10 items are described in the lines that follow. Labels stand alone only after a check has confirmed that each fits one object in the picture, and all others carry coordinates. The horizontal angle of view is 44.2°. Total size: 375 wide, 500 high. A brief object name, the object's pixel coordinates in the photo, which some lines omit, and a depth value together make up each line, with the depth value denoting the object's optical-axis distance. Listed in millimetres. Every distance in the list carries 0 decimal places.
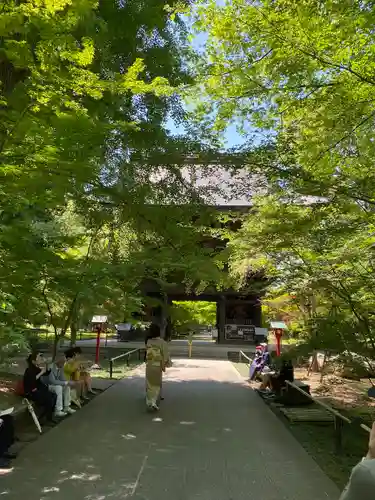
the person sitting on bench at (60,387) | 8195
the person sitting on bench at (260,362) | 12828
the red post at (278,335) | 15453
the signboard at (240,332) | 29936
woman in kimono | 8844
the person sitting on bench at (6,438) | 5488
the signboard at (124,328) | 29969
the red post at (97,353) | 17281
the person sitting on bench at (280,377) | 10562
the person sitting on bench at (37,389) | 7438
